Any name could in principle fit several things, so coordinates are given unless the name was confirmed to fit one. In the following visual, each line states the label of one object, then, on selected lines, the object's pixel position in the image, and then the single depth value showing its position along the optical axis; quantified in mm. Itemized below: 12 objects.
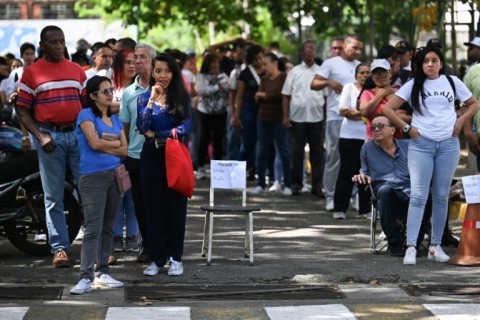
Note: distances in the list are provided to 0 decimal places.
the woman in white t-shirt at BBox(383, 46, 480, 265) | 13039
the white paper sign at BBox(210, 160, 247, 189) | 13508
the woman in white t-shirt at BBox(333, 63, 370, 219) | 16625
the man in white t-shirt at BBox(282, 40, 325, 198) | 19188
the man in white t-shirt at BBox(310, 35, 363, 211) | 17750
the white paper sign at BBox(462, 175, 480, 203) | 13102
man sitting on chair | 13578
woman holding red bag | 12133
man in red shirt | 12812
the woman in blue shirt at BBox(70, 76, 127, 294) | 11570
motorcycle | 13289
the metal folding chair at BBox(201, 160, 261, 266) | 13484
